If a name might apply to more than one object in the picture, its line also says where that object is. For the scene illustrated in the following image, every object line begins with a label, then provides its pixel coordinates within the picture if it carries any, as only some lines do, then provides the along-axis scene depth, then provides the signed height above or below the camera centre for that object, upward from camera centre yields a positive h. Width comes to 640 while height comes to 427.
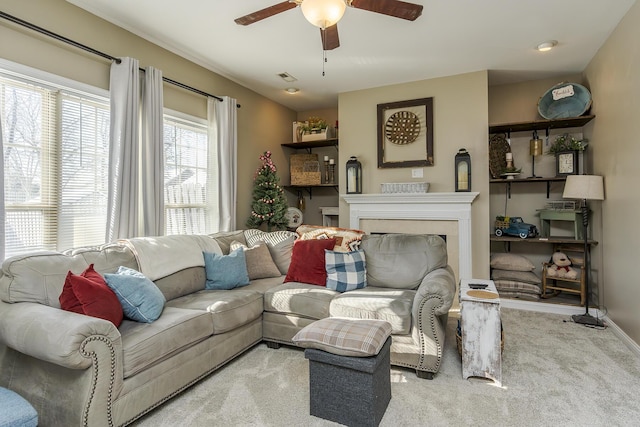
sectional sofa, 1.71 -0.68
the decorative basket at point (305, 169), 5.31 +0.66
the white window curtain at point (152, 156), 3.18 +0.54
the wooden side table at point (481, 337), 2.33 -0.83
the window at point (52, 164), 2.41 +0.38
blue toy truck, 4.13 -0.19
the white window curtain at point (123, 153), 2.87 +0.52
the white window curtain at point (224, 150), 4.06 +0.74
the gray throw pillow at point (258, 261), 3.42 -0.47
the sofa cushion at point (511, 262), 4.21 -0.61
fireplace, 4.09 -0.05
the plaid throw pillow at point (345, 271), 3.04 -0.51
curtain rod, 2.30 +1.29
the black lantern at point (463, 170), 4.07 +0.48
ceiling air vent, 4.20 +1.66
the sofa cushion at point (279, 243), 3.67 -0.31
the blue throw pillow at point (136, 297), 2.16 -0.51
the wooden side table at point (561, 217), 3.94 -0.07
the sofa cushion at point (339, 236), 3.34 -0.22
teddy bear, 3.92 -0.64
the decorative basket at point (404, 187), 4.23 +0.31
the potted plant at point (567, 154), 3.98 +0.65
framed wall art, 4.36 +1.00
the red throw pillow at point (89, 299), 1.95 -0.47
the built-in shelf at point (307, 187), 5.48 +0.42
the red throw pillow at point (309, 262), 3.19 -0.45
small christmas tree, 4.50 +0.16
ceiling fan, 1.86 +1.17
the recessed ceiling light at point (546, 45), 3.35 +1.60
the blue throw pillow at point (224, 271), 3.08 -0.51
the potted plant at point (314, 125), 5.15 +1.29
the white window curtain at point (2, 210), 2.22 +0.04
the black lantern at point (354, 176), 4.65 +0.49
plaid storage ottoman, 1.87 -0.86
